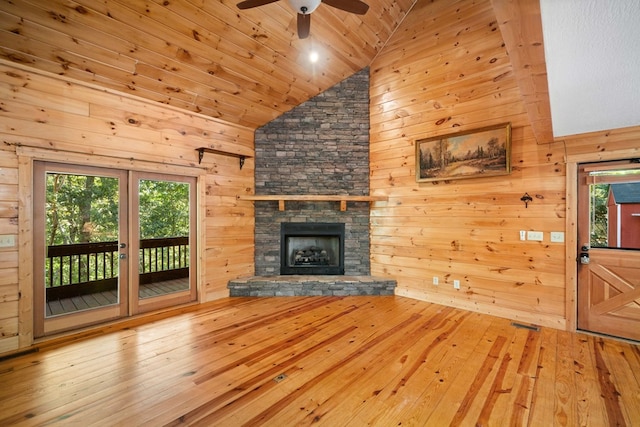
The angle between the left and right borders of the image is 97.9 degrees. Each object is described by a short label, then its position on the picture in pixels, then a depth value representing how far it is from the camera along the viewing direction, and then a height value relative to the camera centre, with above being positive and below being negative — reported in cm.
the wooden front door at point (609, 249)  299 -41
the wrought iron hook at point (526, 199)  349 +17
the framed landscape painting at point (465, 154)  368 +83
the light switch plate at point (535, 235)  346 -28
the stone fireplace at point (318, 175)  495 +69
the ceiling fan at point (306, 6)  238 +190
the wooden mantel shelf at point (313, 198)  460 +26
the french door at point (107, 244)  308 -37
